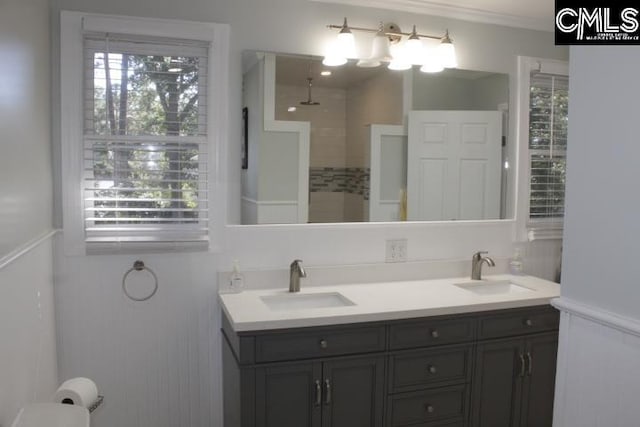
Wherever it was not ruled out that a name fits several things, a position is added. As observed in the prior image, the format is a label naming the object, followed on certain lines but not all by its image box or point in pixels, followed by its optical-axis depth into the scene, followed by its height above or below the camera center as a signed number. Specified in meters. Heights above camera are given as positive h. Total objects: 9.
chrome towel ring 2.52 -0.51
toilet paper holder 1.89 -0.86
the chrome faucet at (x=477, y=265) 3.03 -0.50
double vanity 2.18 -0.82
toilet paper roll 1.80 -0.78
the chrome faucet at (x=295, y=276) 2.65 -0.52
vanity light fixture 2.72 +0.71
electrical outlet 2.95 -0.42
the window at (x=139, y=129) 2.40 +0.22
